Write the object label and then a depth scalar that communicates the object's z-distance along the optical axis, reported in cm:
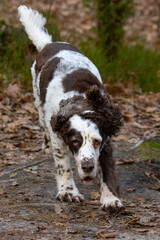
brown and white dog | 640
